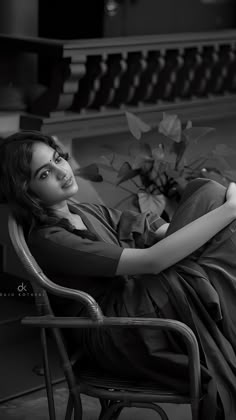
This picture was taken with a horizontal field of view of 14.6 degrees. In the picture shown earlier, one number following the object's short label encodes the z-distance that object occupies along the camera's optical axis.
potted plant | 3.90
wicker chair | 2.44
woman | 2.51
